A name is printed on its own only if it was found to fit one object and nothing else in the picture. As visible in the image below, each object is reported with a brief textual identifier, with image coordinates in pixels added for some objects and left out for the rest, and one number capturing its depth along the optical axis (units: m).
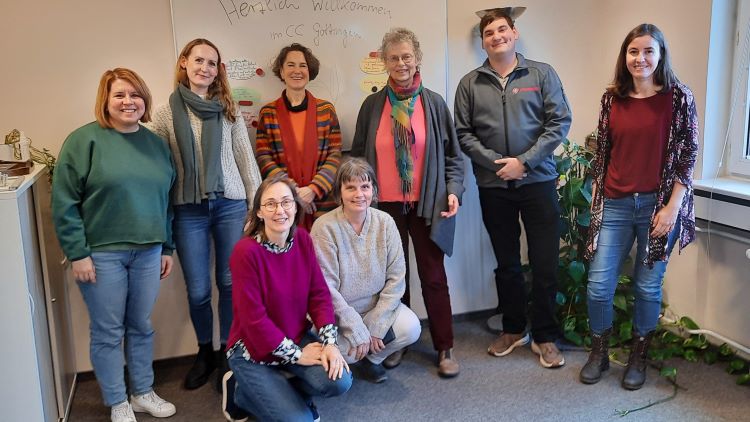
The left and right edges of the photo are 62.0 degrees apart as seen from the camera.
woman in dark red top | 2.31
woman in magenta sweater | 2.04
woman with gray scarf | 2.45
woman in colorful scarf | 2.62
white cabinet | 2.01
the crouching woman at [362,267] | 2.38
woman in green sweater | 2.19
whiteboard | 2.75
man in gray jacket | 2.68
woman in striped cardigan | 2.66
